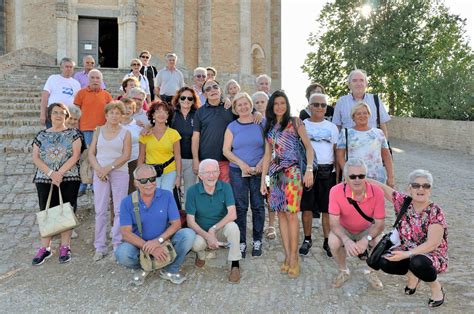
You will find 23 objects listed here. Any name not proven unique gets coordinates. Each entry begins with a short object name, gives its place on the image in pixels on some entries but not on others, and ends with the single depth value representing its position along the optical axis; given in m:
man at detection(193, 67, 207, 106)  7.27
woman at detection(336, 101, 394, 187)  5.11
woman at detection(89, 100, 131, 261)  5.32
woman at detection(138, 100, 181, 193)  5.41
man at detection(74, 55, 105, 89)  8.43
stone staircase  10.70
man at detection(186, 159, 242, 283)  4.85
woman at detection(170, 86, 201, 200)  5.65
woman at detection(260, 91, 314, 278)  4.87
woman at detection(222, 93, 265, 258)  5.16
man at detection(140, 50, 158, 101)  9.18
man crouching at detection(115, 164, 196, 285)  4.64
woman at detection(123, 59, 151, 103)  8.51
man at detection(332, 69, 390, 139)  5.71
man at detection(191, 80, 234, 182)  5.44
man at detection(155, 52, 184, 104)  8.86
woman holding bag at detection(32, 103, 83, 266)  5.36
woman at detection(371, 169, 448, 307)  4.12
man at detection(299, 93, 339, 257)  5.28
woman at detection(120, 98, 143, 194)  5.70
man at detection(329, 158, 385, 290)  4.54
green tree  20.88
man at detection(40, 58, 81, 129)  7.49
